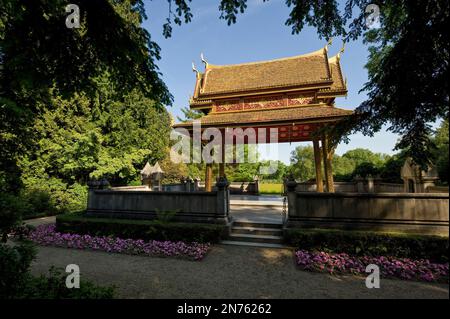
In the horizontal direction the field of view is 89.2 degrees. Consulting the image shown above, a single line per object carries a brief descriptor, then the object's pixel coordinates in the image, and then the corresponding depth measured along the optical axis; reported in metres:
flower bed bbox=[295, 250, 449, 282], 5.07
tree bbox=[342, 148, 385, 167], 67.11
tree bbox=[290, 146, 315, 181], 55.19
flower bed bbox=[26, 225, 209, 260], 7.27
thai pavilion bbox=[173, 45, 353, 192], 11.90
